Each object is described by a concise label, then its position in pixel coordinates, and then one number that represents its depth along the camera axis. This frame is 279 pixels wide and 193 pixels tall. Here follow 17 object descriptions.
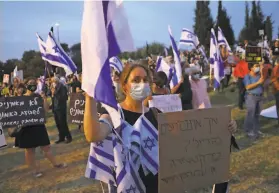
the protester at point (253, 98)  5.49
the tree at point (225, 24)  27.65
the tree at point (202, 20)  32.34
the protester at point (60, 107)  6.20
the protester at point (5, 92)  13.26
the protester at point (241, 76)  7.97
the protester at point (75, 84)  7.48
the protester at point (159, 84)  4.24
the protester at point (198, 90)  5.01
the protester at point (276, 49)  7.92
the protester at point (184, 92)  4.96
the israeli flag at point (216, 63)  7.37
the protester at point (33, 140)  4.31
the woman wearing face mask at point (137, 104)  1.66
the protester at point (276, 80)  5.99
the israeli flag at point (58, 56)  6.57
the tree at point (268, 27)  24.63
